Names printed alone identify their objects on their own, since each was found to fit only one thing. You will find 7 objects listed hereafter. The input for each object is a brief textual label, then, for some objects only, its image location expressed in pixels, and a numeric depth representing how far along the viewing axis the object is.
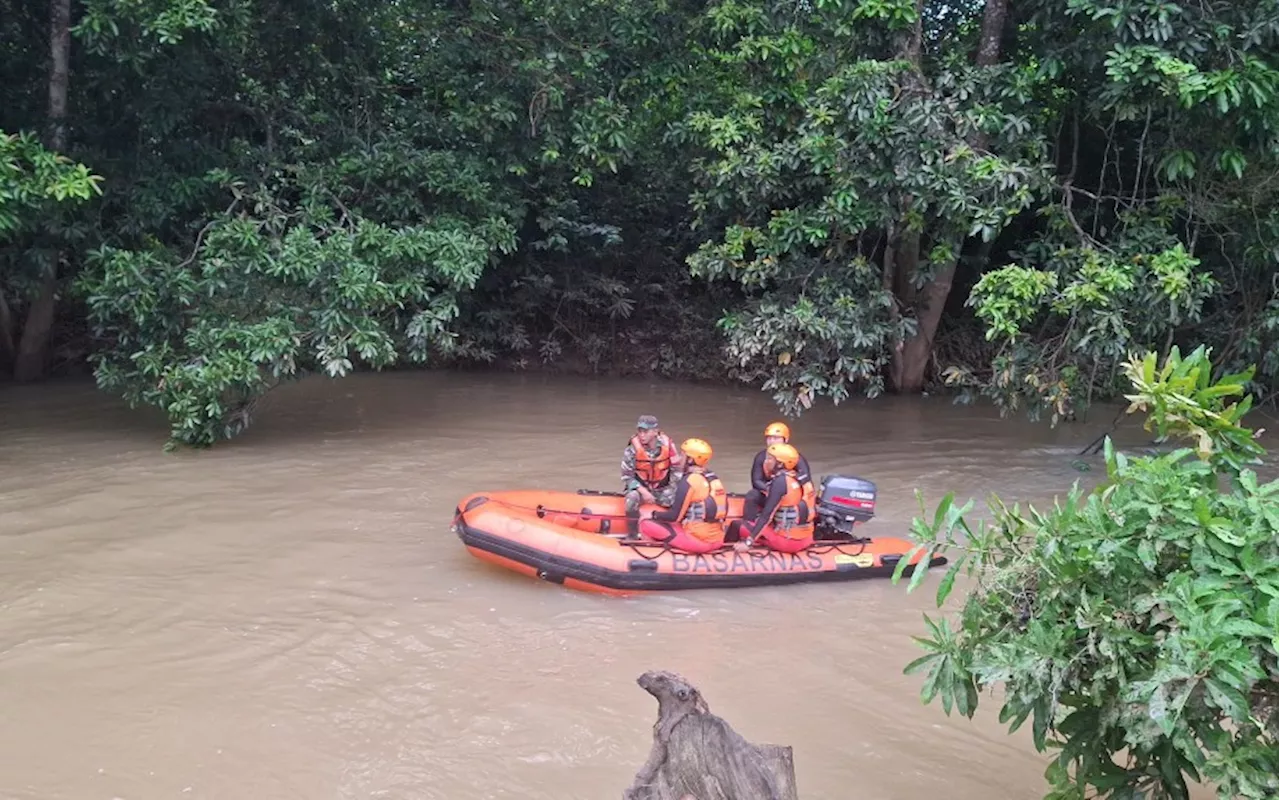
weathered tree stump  2.53
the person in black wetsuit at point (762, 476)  6.81
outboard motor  6.78
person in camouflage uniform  7.05
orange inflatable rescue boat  6.29
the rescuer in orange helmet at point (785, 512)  6.58
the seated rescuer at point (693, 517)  6.61
